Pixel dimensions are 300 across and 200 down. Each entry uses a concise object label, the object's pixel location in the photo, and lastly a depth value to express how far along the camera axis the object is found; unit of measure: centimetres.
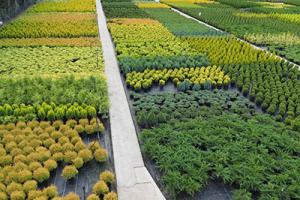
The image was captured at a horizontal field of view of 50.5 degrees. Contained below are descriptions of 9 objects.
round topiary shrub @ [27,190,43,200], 607
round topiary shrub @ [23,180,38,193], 631
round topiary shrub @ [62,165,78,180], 682
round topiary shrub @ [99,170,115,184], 673
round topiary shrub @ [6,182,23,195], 624
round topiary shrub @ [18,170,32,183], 655
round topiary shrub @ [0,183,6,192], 628
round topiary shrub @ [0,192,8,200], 605
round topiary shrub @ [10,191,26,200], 605
